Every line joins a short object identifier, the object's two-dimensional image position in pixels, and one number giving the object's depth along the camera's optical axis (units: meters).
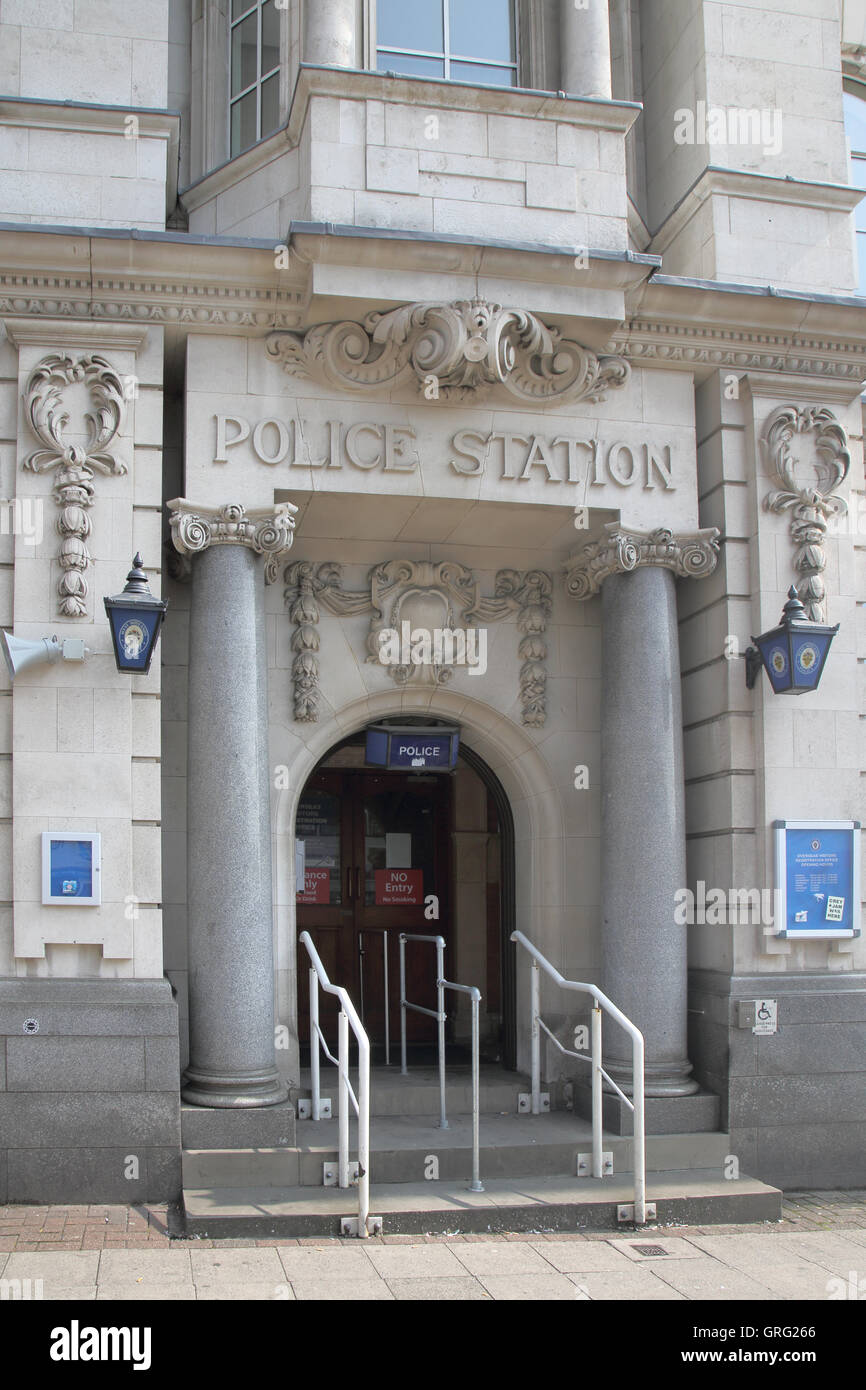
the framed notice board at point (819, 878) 9.13
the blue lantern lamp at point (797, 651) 8.83
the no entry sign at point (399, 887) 12.06
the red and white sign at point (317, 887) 11.90
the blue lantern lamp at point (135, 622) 7.94
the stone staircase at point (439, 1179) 7.52
